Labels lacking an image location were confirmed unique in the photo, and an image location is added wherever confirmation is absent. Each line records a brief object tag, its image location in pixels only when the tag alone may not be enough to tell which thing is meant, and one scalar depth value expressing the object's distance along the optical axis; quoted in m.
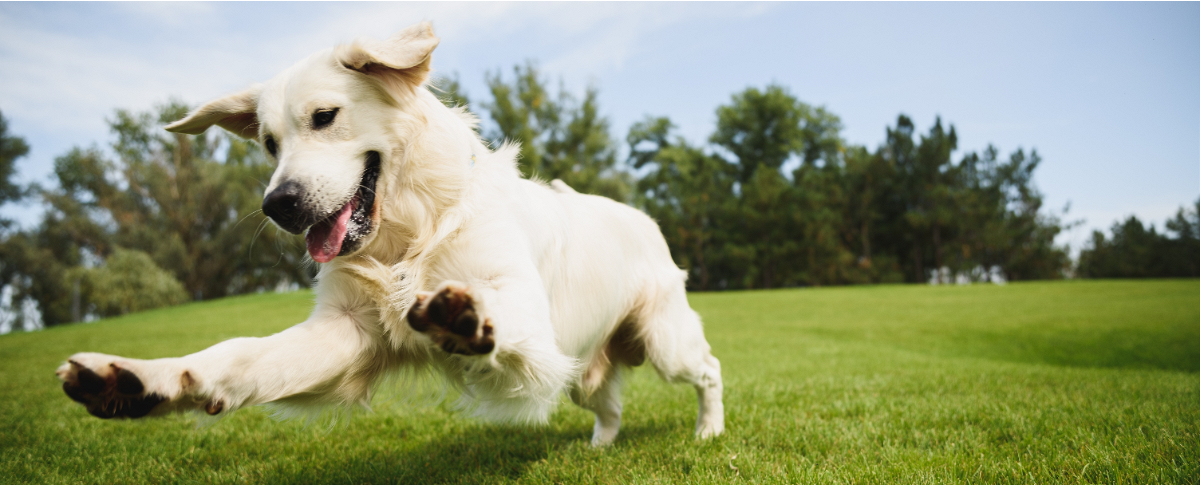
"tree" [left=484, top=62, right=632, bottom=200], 40.06
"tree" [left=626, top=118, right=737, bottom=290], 43.50
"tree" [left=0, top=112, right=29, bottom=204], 35.16
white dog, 1.96
